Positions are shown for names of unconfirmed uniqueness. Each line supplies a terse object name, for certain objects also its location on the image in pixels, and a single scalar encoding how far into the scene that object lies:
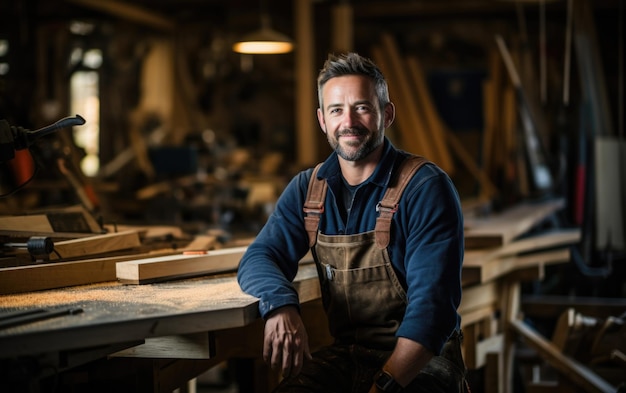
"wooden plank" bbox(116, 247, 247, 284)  2.78
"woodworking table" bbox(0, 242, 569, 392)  2.09
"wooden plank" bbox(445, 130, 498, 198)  7.48
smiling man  2.47
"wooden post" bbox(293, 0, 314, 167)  8.98
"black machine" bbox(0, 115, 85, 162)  2.69
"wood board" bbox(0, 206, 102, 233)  3.13
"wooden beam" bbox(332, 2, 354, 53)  8.56
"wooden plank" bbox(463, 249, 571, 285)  3.58
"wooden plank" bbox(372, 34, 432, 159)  8.99
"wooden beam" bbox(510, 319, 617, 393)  3.56
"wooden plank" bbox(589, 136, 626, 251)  5.71
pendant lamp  6.55
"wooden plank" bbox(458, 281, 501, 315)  3.75
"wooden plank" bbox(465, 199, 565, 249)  4.04
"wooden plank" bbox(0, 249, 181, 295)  2.65
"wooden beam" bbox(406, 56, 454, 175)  8.98
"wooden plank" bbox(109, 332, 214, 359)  2.50
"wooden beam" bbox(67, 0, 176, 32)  9.75
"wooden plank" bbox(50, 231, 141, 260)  2.91
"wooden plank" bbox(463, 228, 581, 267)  3.70
